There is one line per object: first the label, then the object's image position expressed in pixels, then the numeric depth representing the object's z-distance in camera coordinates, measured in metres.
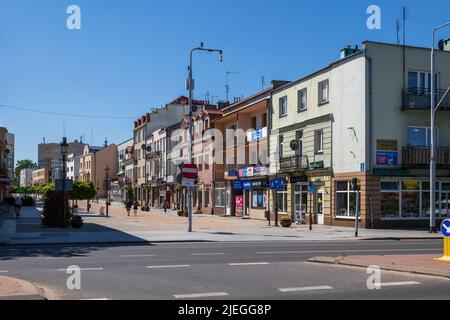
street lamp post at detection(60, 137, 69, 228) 28.88
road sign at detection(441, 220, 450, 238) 13.52
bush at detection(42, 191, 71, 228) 29.34
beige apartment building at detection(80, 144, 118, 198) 112.75
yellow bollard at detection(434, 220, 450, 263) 13.57
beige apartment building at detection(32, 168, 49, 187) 157.24
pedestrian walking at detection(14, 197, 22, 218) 39.66
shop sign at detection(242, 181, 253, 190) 44.08
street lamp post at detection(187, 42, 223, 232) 27.31
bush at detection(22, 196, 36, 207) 70.38
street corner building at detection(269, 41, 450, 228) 30.48
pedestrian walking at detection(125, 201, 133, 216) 48.08
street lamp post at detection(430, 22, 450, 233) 27.77
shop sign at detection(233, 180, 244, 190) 45.62
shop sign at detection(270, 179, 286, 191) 35.91
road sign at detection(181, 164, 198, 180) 26.31
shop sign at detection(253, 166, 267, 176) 41.31
